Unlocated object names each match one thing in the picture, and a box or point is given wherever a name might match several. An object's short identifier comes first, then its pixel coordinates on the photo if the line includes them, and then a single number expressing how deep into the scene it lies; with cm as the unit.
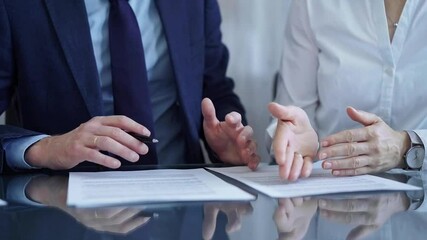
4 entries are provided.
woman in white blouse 96
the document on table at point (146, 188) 68
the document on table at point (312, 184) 77
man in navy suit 92
